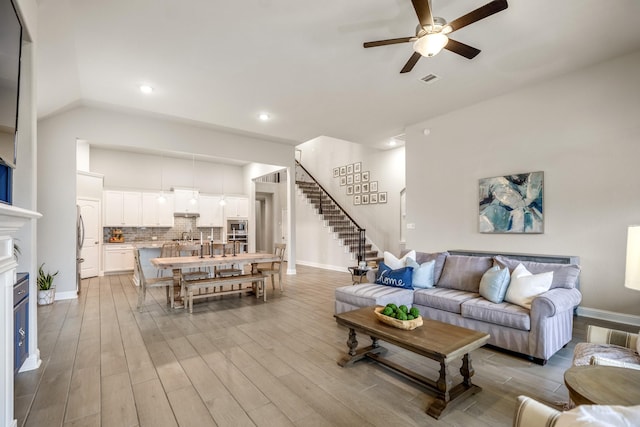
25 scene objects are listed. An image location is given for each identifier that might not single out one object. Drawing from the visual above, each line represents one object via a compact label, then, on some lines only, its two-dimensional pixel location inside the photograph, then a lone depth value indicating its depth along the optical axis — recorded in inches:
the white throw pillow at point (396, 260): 165.5
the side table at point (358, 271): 208.6
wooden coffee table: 81.8
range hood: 362.6
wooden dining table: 177.5
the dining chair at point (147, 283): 176.6
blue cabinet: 93.7
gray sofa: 108.7
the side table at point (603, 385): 49.6
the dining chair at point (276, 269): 219.5
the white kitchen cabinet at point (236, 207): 392.5
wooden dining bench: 181.0
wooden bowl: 94.8
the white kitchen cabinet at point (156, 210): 334.6
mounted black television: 70.7
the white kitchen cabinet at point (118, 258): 300.5
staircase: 323.9
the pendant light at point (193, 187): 356.8
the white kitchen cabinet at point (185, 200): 354.0
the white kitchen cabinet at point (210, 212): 374.9
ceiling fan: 96.0
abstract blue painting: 183.2
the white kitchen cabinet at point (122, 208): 312.2
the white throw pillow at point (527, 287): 117.1
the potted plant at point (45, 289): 188.5
